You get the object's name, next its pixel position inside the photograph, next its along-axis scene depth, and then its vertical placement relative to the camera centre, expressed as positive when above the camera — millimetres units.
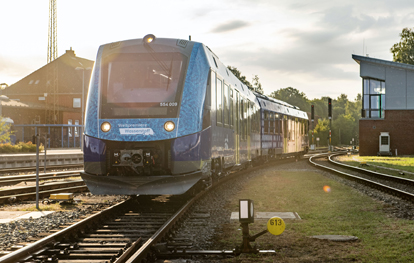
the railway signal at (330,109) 55569 +3239
